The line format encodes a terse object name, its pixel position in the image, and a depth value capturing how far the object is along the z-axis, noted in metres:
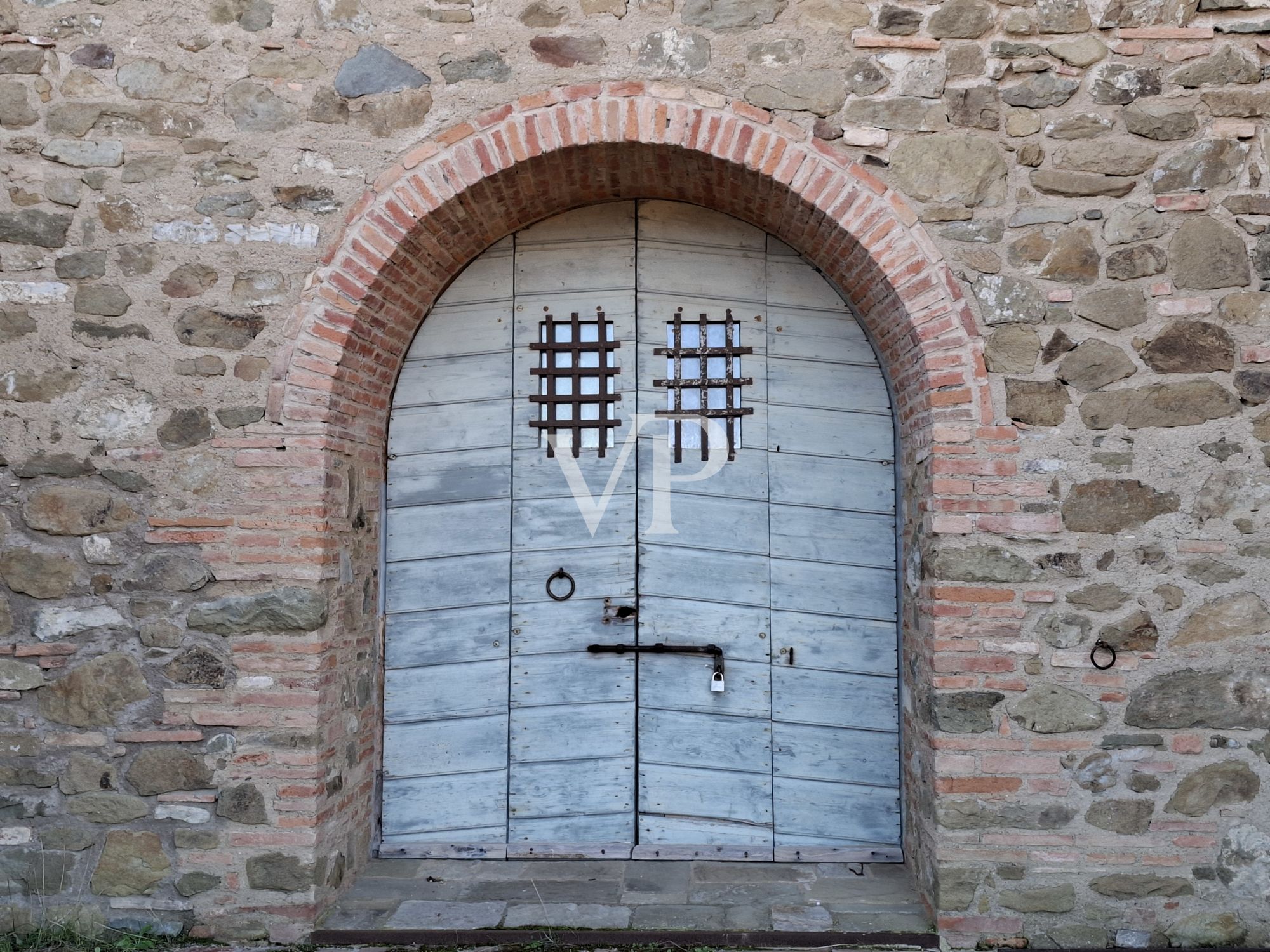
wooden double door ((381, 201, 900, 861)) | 3.48
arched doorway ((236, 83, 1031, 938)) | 2.98
